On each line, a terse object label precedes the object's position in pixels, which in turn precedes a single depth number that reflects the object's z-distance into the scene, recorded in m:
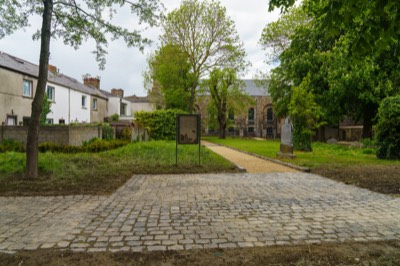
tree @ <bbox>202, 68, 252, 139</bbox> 41.41
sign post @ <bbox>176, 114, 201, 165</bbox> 12.95
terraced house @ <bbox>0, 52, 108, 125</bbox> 21.89
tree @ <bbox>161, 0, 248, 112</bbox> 30.09
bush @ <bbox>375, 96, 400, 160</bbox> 15.41
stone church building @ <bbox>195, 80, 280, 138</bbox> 61.19
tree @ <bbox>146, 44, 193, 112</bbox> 30.98
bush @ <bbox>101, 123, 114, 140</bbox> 22.89
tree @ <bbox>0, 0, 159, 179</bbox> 9.20
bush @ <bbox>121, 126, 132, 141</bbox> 24.34
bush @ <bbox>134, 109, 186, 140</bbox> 26.61
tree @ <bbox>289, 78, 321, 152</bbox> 18.23
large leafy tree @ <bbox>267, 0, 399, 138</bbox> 23.20
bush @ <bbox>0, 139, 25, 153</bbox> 15.75
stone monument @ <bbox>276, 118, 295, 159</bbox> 15.80
